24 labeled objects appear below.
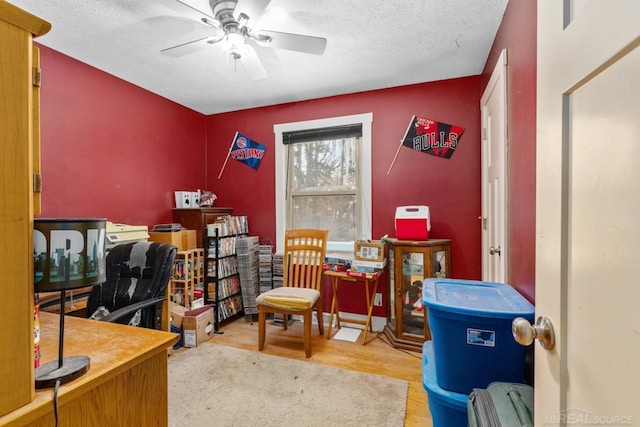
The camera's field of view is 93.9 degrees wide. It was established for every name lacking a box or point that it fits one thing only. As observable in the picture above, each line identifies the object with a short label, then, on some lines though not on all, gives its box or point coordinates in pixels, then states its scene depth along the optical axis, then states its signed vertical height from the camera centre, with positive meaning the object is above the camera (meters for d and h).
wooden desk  0.75 -0.48
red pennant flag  2.89 +0.75
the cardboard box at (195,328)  2.71 -1.06
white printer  2.39 -0.18
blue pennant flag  3.68 +0.77
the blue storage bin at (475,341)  1.22 -0.54
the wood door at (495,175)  1.89 +0.27
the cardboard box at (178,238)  2.93 -0.25
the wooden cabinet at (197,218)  3.26 -0.06
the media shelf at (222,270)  3.15 -0.63
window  3.24 +0.40
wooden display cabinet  2.65 -0.64
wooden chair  2.56 -0.73
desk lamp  0.71 -0.12
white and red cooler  2.67 -0.11
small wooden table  2.78 -0.82
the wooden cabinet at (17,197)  0.63 +0.04
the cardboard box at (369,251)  2.83 -0.37
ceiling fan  1.75 +1.12
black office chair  1.89 -0.45
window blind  3.25 +0.89
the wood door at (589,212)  0.46 +0.00
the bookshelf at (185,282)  2.97 -0.69
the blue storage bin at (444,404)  1.28 -0.84
